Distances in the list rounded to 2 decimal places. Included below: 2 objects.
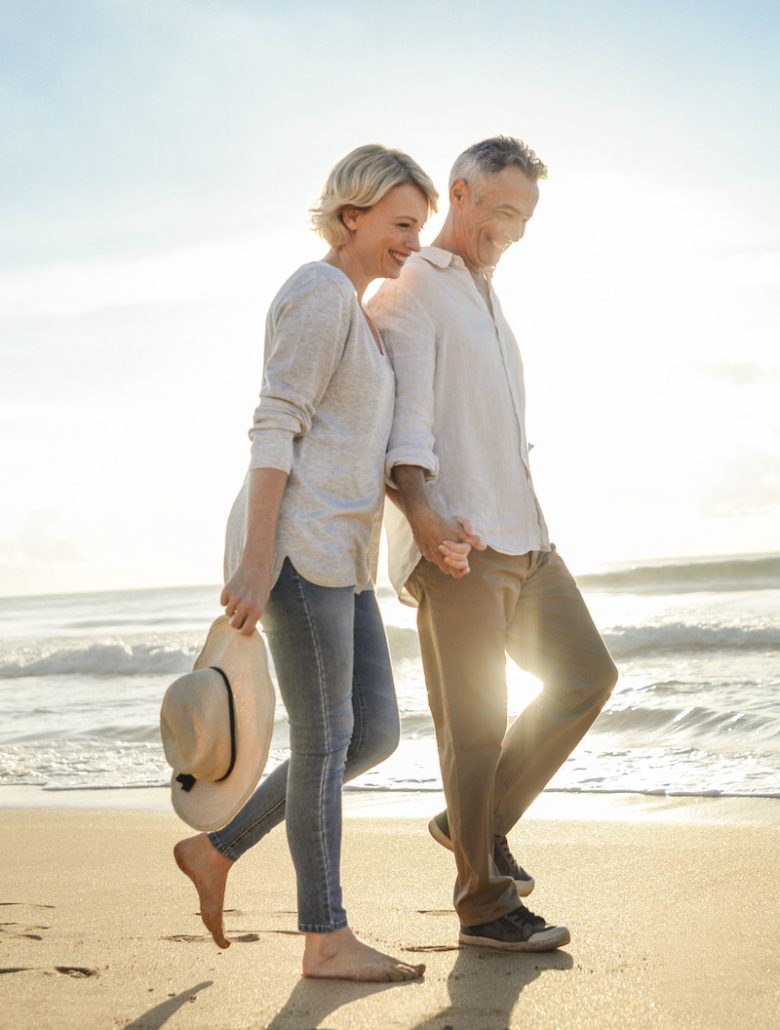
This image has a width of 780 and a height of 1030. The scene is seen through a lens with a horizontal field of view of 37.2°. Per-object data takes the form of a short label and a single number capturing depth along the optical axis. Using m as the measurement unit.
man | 2.63
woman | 2.36
